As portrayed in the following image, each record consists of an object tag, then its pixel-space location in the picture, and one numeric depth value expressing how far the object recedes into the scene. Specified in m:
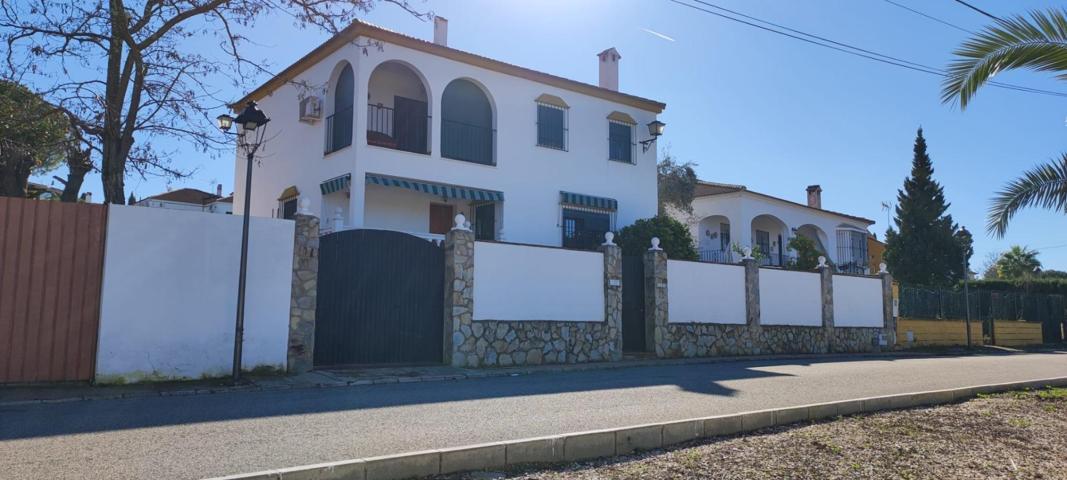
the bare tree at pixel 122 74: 11.34
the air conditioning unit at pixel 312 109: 18.59
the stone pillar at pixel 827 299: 20.53
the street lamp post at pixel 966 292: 24.70
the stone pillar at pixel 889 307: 22.58
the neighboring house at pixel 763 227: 29.39
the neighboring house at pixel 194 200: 26.02
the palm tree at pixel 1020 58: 8.16
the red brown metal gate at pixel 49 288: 9.16
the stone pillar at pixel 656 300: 16.33
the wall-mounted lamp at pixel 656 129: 21.72
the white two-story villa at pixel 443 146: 17.59
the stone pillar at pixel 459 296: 13.06
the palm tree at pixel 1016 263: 45.91
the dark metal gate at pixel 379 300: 11.95
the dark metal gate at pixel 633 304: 16.58
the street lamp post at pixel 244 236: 10.10
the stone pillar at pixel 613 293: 15.53
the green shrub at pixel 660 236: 19.23
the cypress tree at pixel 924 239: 33.59
